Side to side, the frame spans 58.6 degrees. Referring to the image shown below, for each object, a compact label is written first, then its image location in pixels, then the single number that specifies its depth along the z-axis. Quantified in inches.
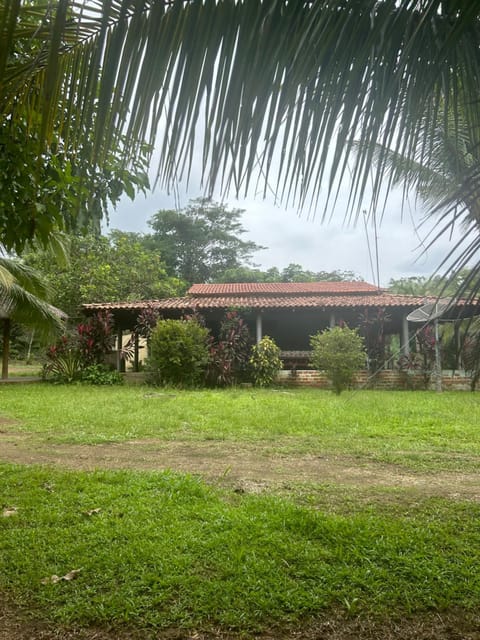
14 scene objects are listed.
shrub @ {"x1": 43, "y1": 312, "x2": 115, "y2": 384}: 519.8
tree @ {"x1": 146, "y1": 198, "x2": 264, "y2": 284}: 1079.6
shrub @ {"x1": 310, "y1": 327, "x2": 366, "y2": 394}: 424.8
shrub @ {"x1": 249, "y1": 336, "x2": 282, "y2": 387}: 508.1
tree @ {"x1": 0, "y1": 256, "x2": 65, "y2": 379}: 414.9
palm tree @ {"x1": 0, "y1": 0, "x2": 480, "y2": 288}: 32.5
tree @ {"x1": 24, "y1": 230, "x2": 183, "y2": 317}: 723.2
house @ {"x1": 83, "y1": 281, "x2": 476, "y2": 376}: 564.7
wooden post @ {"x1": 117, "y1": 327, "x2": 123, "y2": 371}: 573.7
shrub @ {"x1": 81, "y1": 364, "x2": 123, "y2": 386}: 506.9
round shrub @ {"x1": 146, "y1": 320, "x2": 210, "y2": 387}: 472.1
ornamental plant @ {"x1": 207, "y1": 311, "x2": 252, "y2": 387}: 498.0
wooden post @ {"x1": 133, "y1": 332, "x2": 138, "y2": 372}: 584.0
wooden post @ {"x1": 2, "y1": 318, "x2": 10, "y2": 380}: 556.4
